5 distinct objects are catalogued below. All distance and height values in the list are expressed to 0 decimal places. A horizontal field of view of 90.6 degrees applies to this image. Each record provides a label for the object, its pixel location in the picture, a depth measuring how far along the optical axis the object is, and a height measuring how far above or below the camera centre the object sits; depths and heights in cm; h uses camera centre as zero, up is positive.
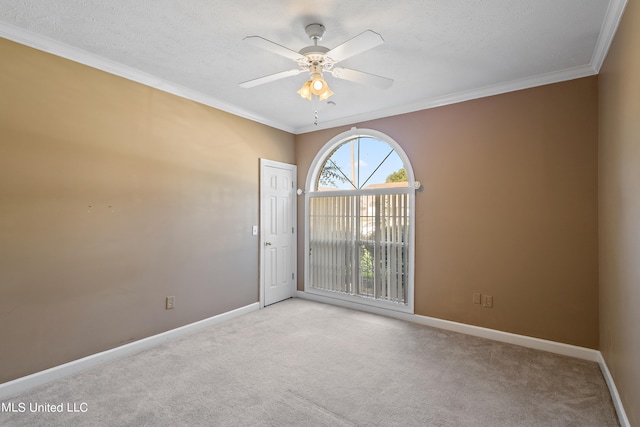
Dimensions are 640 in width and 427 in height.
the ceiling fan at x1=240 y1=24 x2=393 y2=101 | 189 +103
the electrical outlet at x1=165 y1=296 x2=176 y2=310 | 320 -89
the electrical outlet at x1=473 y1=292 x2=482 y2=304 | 331 -87
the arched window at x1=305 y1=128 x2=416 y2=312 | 389 -8
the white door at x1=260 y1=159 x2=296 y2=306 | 430 -22
